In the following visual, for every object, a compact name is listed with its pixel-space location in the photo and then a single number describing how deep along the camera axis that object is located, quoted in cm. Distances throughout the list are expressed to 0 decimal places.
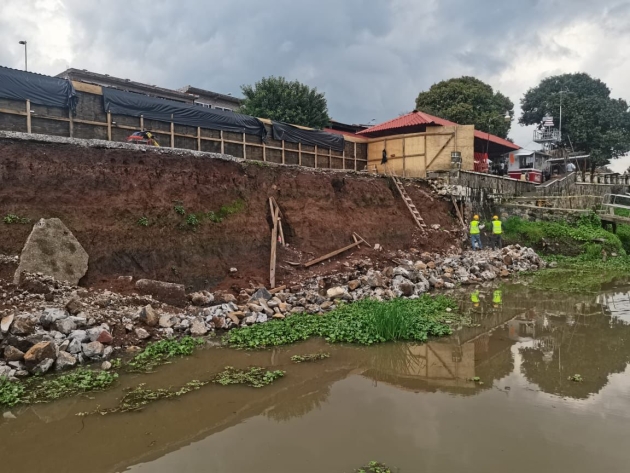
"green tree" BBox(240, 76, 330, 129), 2652
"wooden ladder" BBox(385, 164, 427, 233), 1981
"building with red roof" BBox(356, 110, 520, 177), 2225
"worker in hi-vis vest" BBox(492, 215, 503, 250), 2064
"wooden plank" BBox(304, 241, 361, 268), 1435
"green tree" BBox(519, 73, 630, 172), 4044
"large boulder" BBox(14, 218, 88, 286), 963
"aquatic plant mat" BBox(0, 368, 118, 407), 615
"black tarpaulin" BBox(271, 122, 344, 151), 2022
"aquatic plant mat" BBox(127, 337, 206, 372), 748
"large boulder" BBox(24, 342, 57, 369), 702
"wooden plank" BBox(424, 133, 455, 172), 2230
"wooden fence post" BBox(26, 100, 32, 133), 1281
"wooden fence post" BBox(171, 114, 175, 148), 1675
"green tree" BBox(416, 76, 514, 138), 3647
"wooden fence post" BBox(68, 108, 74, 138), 1398
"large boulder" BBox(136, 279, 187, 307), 1045
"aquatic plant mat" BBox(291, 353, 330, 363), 784
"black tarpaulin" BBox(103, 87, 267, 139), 1523
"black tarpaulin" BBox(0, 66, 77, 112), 1255
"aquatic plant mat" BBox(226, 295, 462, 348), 884
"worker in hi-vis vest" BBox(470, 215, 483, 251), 1979
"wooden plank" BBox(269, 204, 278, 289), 1288
